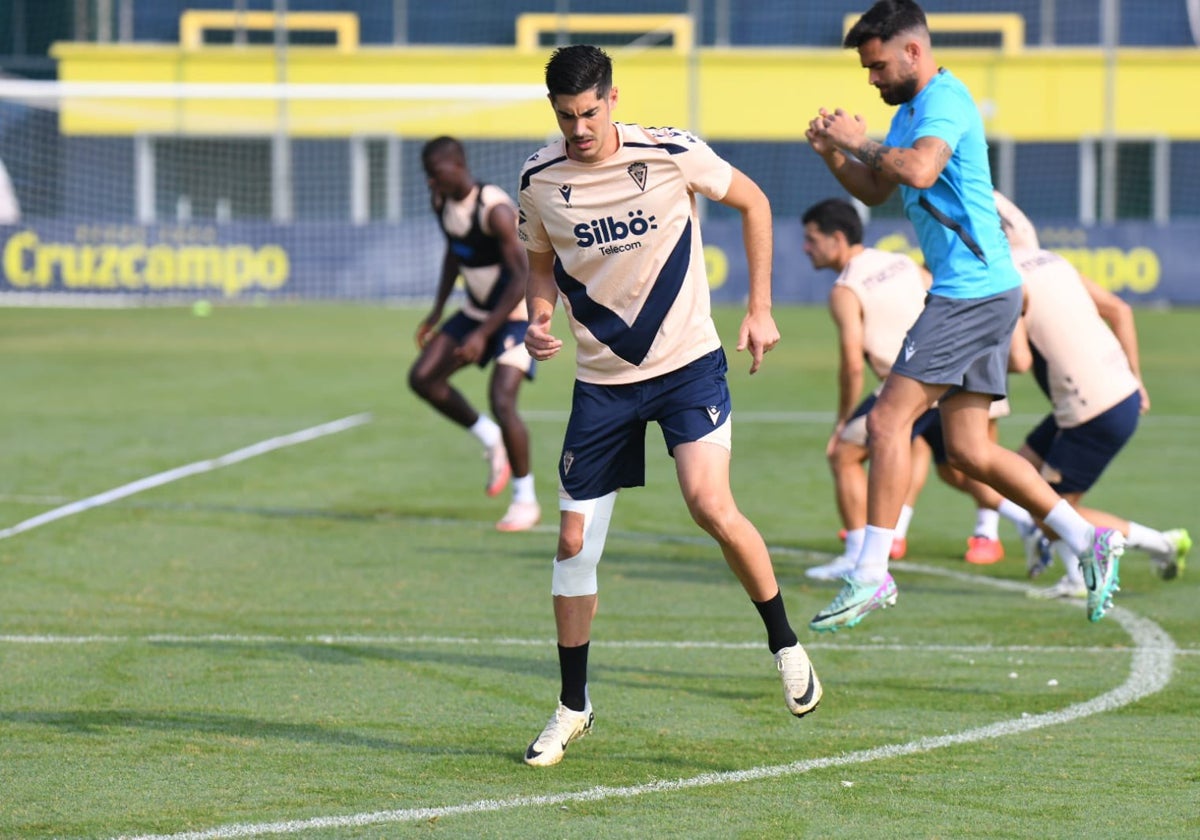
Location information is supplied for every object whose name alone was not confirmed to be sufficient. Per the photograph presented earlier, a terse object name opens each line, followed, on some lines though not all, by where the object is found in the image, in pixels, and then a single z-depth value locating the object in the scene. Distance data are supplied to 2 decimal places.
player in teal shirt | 13.55
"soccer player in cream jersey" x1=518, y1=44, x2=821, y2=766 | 11.41
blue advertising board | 62.09
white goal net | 63.03
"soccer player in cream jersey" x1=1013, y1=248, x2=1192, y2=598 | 16.73
